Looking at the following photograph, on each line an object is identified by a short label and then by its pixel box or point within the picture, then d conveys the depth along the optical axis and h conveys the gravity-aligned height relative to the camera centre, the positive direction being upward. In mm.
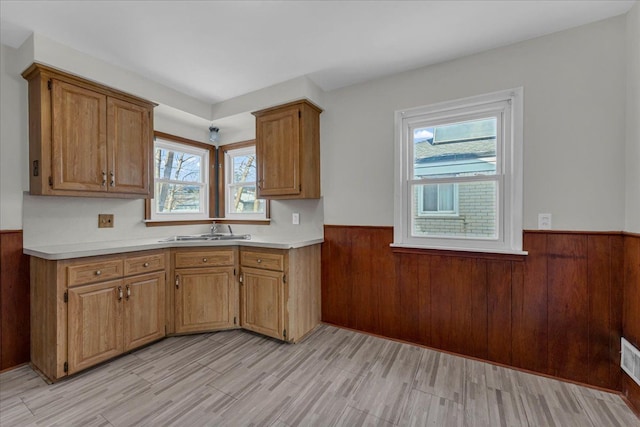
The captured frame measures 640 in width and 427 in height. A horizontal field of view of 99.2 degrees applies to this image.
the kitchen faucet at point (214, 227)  3327 -212
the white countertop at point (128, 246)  1882 -292
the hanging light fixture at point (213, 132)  3344 +972
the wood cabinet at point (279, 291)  2414 -754
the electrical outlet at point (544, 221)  1934 -79
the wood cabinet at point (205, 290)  2553 -758
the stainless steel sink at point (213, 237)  2890 -293
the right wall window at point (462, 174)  2053 +297
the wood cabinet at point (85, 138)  1982 +584
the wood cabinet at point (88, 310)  1860 -742
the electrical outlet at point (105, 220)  2500 -93
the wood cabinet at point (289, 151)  2617 +596
